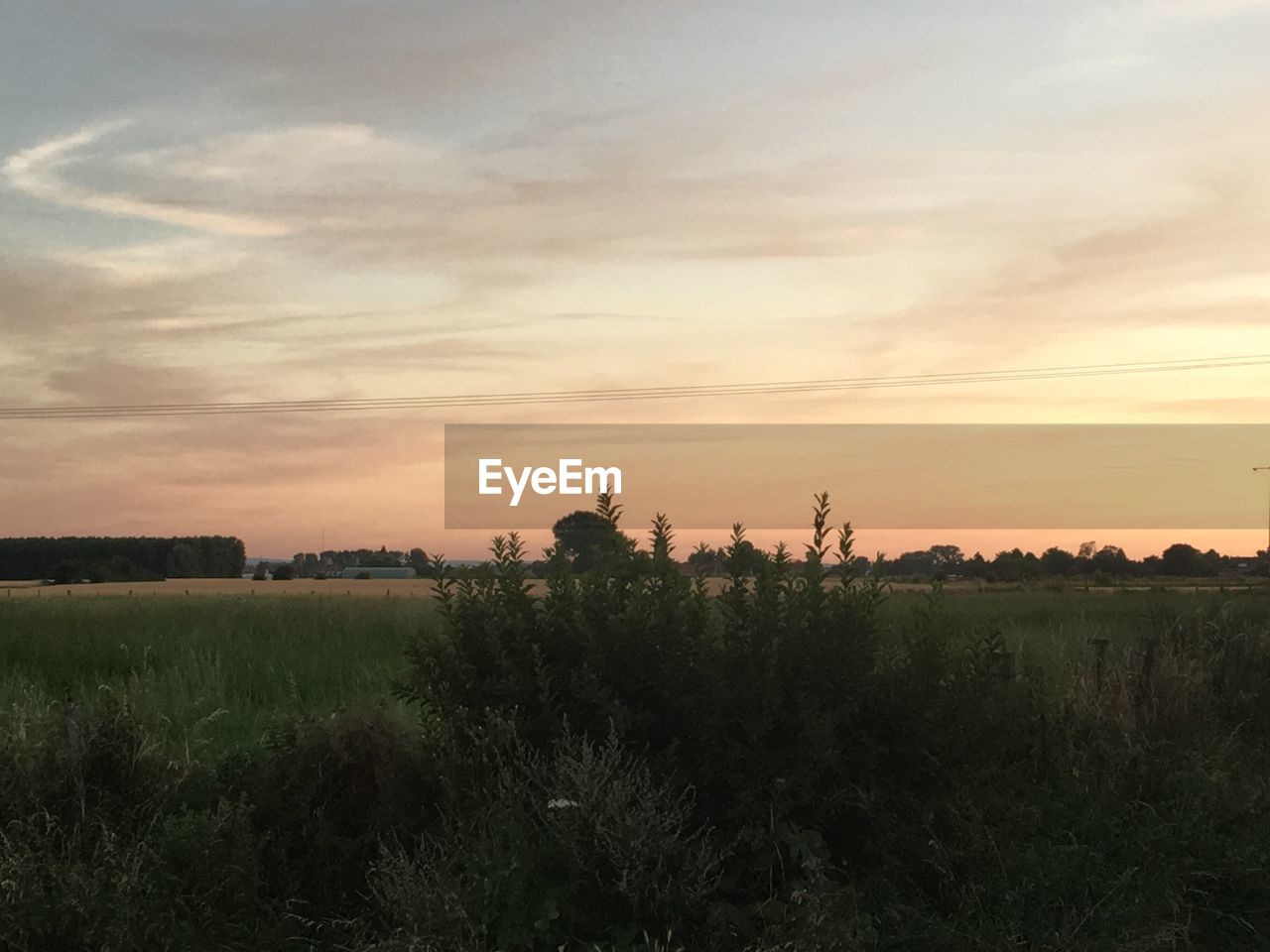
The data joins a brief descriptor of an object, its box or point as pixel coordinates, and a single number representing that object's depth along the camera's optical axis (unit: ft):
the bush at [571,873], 18.57
